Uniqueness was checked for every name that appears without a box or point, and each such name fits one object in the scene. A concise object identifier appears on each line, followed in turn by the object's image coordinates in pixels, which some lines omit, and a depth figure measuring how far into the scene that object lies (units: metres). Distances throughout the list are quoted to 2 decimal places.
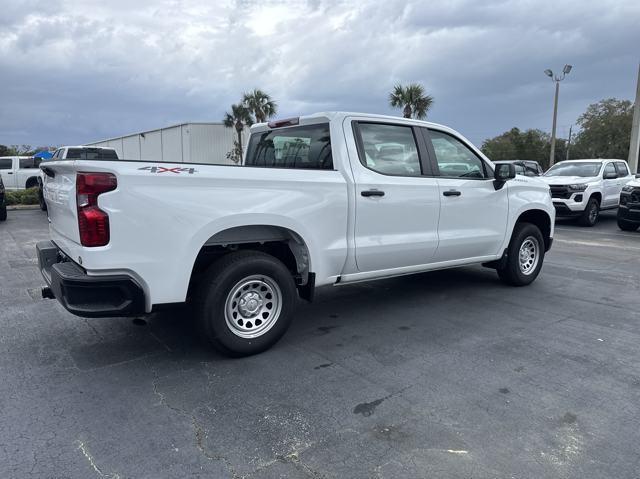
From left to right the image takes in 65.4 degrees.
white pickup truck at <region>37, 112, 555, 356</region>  3.37
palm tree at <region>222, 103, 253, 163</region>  42.56
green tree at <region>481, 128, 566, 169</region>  55.78
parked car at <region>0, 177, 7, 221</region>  13.17
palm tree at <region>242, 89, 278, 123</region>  42.13
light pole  27.94
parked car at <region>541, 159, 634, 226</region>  13.52
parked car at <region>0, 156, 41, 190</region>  20.22
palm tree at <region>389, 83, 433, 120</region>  32.28
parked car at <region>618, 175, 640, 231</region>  12.08
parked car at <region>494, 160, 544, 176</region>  16.10
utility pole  19.62
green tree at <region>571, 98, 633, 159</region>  47.06
